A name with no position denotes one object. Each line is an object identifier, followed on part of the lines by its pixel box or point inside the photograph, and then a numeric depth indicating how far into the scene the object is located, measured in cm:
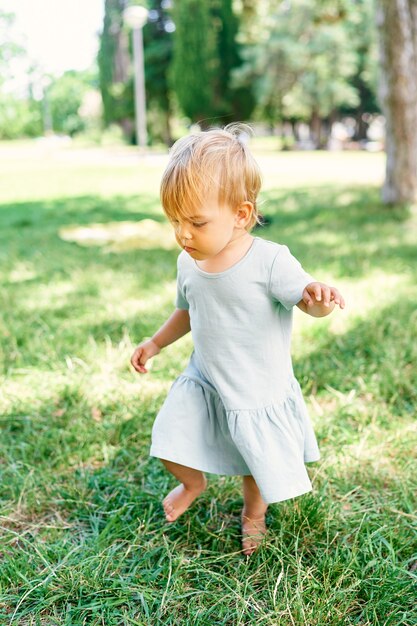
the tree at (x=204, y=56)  2612
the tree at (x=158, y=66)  2992
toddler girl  147
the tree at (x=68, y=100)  5575
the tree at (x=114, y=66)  3284
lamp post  1639
